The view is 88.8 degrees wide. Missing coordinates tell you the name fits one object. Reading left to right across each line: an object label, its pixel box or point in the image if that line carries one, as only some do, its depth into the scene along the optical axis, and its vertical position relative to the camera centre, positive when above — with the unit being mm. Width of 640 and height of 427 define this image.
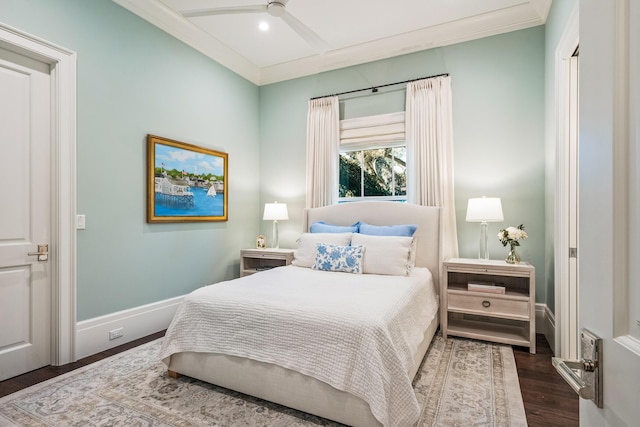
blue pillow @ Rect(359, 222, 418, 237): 3264 -185
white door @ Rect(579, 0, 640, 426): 494 +22
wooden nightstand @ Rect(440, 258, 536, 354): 2803 -818
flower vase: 3010 -421
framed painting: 3232 +325
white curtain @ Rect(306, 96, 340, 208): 4160 +788
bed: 1660 -772
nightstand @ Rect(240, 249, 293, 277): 3958 -600
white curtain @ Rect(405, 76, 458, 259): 3498 +701
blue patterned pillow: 2995 -436
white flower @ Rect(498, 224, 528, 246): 2973 -214
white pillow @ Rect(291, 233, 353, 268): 3282 -321
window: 3916 +674
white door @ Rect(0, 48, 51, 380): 2318 -2
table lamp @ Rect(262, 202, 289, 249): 4176 -3
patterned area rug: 1822 -1165
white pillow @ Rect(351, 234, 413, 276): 2910 -398
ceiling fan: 2457 +1551
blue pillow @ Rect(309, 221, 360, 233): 3551 -178
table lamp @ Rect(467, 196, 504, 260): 3025 +17
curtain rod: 3636 +1514
